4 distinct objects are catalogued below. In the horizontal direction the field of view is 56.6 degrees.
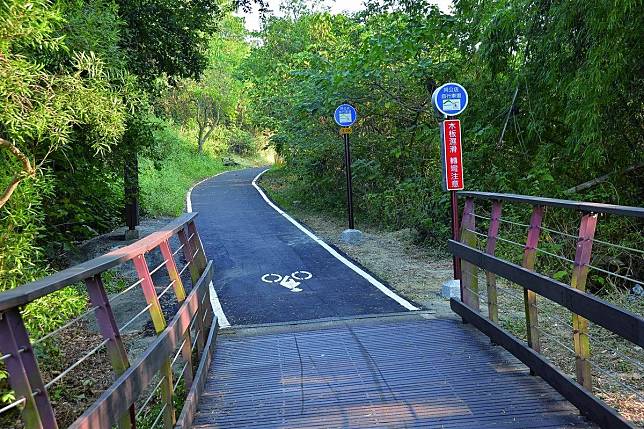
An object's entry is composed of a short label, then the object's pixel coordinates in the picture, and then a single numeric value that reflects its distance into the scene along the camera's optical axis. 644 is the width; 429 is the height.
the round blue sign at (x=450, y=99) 7.56
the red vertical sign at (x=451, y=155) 7.62
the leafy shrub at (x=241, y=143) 49.49
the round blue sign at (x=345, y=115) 12.16
